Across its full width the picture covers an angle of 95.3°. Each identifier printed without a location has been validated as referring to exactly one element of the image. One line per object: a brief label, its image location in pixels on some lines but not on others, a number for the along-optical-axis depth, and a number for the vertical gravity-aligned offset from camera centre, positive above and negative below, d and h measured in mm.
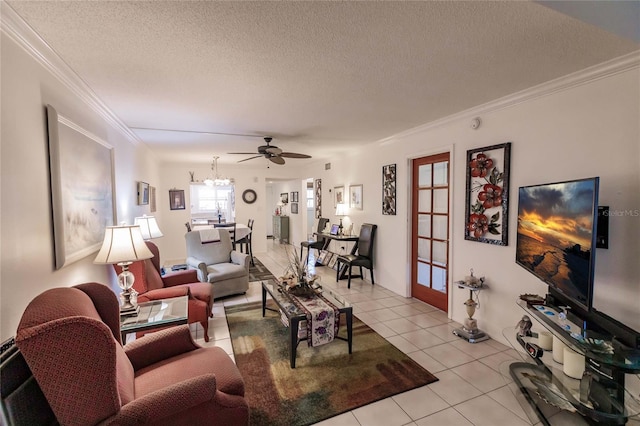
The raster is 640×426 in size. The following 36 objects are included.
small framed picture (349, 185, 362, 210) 5281 +79
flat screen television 1575 -214
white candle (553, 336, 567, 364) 1830 -957
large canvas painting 1795 +102
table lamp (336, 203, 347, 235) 5711 -174
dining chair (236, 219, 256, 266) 6352 -873
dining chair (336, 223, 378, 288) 4766 -861
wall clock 7680 +148
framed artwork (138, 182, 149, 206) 4285 +135
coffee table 2476 -991
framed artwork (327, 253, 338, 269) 5483 -1144
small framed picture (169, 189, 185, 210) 7004 +70
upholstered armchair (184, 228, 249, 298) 3998 -884
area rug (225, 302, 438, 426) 2023 -1421
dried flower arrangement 2994 -815
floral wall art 2779 +59
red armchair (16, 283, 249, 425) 1051 -797
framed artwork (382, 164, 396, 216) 4371 +173
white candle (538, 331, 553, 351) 1962 -956
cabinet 9453 -865
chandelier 6320 +452
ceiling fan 3926 +664
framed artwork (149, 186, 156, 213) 5215 +60
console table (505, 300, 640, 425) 1483 -1060
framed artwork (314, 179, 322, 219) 6952 +104
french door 3668 -395
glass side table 2104 -881
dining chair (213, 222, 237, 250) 6091 -553
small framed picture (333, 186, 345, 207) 5887 +127
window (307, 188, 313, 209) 9462 +206
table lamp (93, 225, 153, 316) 2146 -375
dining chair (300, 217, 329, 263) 6238 -881
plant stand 2938 -1292
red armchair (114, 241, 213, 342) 2882 -906
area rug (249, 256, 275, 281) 5299 -1378
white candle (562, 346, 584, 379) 1716 -977
